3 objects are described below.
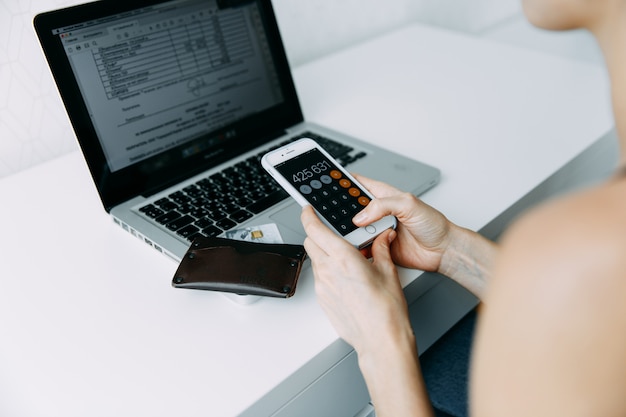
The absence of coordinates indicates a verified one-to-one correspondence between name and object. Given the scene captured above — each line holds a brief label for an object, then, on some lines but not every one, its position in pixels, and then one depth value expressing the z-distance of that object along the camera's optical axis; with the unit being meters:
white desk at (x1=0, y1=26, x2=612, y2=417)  0.46
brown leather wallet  0.50
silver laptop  0.61
